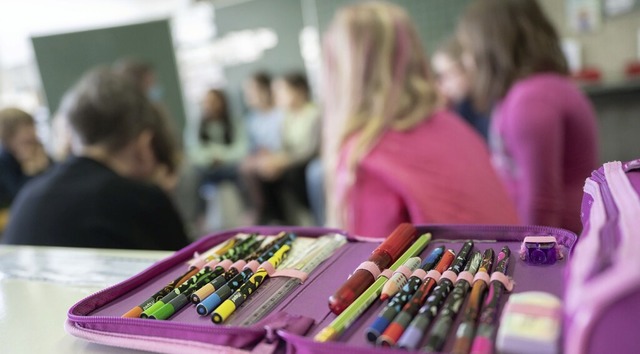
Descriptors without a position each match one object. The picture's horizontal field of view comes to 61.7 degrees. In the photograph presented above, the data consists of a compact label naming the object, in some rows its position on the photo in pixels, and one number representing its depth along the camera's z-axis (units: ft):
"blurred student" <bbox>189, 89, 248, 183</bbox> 11.87
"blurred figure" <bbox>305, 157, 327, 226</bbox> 9.71
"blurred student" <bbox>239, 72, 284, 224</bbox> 11.27
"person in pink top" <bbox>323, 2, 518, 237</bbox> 3.49
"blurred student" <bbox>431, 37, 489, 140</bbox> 7.80
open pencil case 1.40
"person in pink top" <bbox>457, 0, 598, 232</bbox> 3.90
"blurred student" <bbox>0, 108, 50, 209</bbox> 7.56
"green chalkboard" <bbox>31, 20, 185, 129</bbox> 8.54
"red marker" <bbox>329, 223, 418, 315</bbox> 1.51
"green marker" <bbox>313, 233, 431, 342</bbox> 1.34
